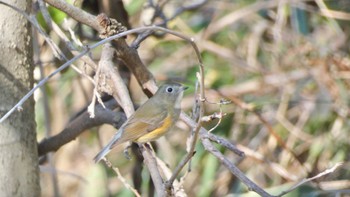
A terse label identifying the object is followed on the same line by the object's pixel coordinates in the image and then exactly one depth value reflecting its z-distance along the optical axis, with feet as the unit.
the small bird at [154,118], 17.39
